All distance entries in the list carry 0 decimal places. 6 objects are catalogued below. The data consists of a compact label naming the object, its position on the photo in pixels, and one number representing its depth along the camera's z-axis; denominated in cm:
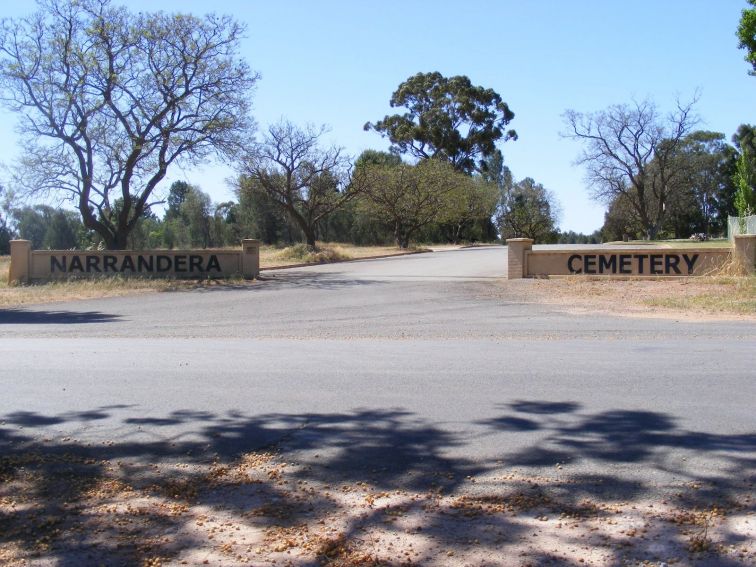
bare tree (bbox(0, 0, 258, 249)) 2969
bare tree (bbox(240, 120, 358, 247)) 4091
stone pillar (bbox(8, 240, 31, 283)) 2817
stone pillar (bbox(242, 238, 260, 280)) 2966
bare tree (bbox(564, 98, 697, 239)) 5934
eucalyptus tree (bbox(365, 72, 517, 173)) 7369
